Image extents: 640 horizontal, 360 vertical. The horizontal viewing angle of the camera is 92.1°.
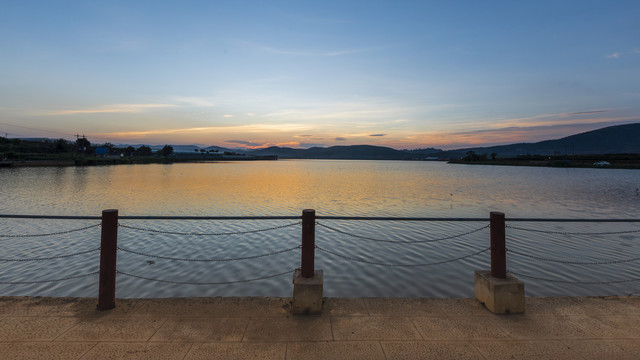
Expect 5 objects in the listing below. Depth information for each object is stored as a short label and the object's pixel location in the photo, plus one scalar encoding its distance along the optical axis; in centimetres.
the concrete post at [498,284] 491
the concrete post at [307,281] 486
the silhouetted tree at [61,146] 15062
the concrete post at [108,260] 495
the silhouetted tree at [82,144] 16198
